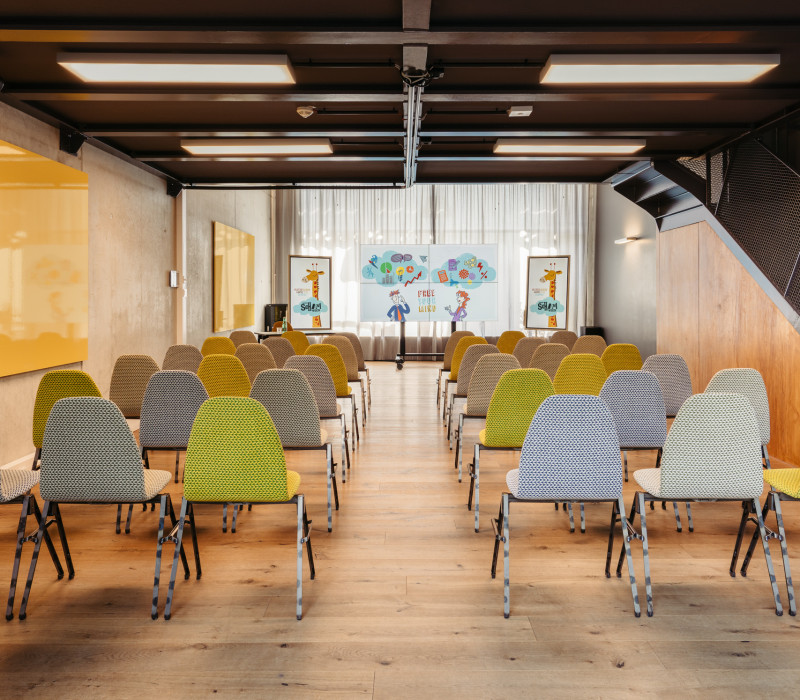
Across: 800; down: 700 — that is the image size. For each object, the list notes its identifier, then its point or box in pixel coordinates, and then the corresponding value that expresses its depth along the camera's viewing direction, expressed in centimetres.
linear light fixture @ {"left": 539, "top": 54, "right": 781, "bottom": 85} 441
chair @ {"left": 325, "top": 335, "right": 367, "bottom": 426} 738
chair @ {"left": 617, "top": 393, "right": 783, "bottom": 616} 280
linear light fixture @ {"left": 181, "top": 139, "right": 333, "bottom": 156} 677
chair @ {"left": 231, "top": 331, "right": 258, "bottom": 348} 861
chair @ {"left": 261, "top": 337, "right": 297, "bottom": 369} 706
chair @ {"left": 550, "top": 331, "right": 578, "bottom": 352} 834
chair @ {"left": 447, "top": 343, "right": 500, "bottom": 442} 601
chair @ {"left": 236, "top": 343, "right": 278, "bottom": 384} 612
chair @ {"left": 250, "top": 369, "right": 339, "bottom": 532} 384
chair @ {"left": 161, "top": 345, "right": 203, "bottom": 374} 591
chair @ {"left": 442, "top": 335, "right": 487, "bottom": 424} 707
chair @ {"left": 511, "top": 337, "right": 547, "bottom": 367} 705
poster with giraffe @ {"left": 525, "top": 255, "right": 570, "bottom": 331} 1348
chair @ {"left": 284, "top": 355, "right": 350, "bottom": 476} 500
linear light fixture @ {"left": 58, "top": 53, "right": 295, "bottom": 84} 436
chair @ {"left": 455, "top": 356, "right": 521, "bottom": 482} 492
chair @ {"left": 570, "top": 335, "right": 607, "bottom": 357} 725
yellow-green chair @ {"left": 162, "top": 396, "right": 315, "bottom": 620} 278
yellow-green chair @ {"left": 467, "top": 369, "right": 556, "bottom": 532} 380
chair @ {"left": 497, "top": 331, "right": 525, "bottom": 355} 826
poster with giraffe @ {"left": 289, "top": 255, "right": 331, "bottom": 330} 1306
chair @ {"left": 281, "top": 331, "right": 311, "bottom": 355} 814
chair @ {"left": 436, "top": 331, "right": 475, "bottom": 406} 829
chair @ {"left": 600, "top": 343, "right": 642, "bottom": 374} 596
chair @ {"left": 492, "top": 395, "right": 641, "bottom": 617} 279
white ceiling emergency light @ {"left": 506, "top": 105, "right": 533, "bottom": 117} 554
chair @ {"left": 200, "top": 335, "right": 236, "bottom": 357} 697
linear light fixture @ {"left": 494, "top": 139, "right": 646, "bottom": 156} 676
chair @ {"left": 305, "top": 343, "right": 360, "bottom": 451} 612
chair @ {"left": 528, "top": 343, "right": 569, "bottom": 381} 611
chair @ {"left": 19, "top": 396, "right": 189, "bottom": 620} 279
